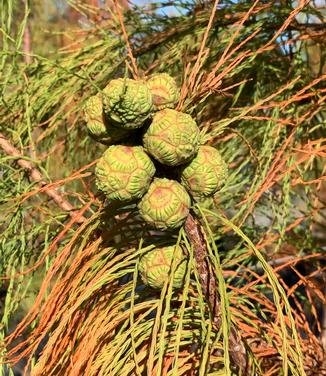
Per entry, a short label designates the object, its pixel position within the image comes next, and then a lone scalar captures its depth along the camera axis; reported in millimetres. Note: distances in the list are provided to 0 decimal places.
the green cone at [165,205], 424
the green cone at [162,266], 459
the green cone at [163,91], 435
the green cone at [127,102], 390
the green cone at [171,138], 410
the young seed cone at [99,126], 427
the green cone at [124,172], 412
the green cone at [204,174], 439
